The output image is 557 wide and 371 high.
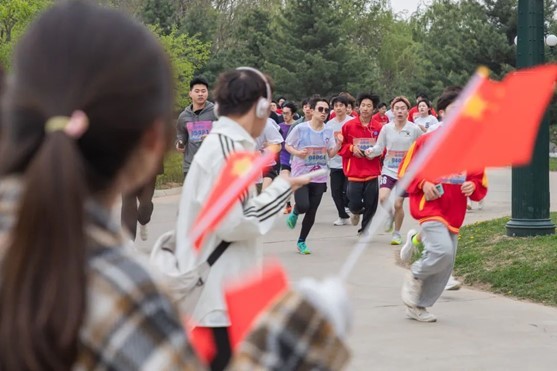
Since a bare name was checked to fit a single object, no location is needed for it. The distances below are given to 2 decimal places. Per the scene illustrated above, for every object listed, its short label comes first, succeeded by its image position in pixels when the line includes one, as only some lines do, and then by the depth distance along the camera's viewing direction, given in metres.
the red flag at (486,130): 2.08
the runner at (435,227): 7.77
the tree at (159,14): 44.88
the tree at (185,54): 33.41
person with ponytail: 1.52
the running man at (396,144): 12.28
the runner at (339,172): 14.48
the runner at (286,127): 15.41
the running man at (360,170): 13.12
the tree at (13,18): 25.00
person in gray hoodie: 11.23
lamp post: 10.65
